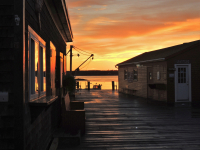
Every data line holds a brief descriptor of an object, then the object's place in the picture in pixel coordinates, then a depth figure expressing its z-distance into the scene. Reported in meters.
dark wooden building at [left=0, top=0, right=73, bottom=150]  3.25
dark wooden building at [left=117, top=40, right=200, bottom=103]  14.07
